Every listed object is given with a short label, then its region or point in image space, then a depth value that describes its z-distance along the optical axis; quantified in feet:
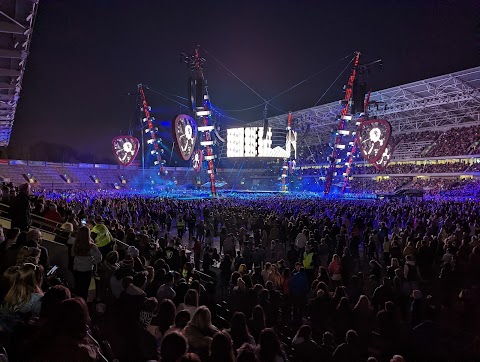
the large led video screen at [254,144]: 196.85
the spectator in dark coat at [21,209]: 24.11
